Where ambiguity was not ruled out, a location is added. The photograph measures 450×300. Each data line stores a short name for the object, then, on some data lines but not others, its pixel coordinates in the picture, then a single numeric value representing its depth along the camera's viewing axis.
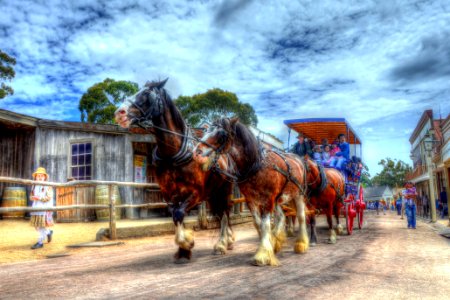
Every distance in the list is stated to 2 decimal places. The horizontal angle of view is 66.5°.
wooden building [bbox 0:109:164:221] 12.87
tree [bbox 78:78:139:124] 30.70
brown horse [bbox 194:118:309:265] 4.37
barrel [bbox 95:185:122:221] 11.82
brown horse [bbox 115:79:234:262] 4.72
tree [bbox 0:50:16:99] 19.77
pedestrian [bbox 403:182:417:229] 10.79
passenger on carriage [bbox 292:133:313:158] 7.71
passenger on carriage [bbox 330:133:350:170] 8.33
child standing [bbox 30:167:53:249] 6.92
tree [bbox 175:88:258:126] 34.53
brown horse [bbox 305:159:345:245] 6.37
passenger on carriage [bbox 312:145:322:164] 8.68
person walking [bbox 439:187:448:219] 20.48
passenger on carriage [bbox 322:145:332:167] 8.65
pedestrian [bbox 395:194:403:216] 25.19
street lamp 14.46
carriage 8.34
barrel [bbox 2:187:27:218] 11.82
